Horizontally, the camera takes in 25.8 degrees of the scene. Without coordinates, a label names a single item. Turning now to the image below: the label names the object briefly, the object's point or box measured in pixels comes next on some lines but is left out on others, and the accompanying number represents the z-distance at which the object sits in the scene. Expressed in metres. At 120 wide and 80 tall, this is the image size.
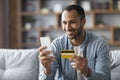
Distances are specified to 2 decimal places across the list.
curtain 4.70
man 1.66
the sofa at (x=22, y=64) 2.08
